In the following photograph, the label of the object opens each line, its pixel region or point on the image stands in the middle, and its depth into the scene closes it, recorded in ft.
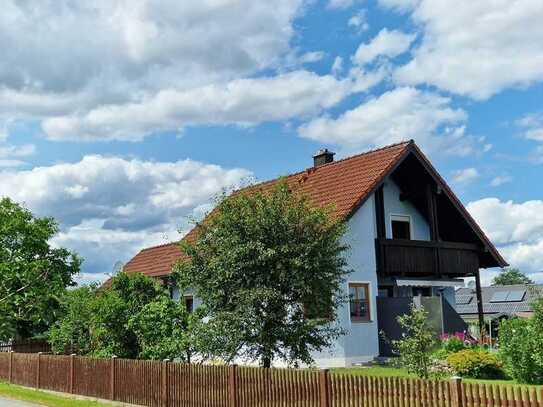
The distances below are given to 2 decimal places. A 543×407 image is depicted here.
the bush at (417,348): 41.45
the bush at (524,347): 49.34
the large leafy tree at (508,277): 353.72
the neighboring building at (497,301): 195.47
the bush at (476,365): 58.70
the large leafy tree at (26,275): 101.65
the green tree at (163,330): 55.06
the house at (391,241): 75.72
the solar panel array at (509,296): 202.14
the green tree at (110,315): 59.41
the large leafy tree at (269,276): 46.55
